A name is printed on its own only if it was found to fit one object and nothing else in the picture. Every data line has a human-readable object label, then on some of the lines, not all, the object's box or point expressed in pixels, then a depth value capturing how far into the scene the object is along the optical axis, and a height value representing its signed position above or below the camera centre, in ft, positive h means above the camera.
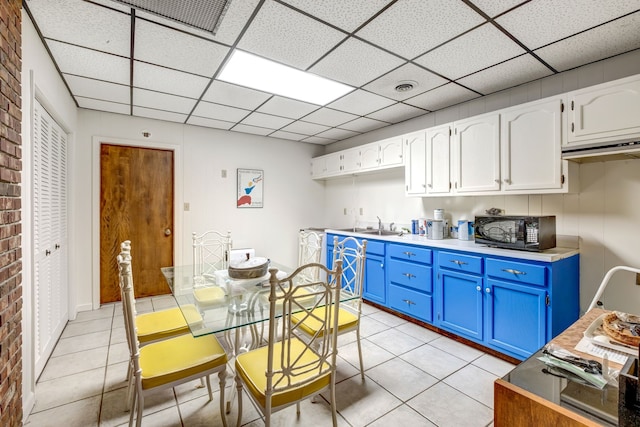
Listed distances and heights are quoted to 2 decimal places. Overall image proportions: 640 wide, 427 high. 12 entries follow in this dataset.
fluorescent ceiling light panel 8.00 +4.06
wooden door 12.26 -0.03
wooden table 2.60 -1.73
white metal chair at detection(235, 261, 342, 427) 4.49 -2.65
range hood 6.61 +1.46
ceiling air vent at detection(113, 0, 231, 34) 5.58 +3.97
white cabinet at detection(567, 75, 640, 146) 6.61 +2.39
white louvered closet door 7.25 -0.58
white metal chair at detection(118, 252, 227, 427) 4.85 -2.66
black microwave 7.77 -0.50
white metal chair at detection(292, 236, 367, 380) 6.96 -2.60
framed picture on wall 15.15 +1.30
